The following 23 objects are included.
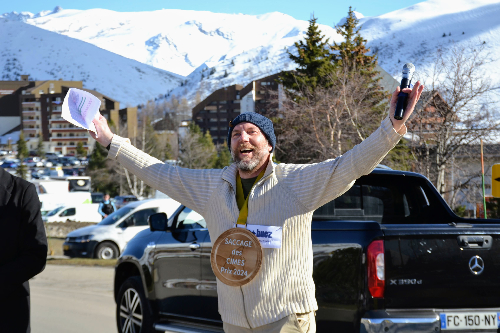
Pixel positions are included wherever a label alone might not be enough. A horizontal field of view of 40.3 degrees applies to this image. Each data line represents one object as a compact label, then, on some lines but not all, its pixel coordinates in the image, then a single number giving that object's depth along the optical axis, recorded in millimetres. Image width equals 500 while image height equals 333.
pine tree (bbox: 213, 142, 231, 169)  90144
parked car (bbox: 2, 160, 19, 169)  130250
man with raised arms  3652
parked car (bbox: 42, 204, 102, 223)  40281
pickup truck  4926
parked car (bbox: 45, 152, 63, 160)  155475
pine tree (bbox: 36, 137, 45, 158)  158750
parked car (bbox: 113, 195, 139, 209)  67338
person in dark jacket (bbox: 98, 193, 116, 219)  30328
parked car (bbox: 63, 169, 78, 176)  125381
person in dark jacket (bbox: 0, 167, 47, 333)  3609
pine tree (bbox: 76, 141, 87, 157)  160000
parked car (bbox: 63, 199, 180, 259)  19516
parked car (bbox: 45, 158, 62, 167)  140250
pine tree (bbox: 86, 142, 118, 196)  93062
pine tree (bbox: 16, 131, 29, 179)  144875
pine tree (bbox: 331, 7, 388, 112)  40238
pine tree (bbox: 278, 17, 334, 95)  42156
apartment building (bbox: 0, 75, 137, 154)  170875
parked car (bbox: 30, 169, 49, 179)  108812
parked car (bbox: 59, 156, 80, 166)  143500
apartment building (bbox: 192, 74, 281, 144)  162500
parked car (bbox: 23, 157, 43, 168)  134450
